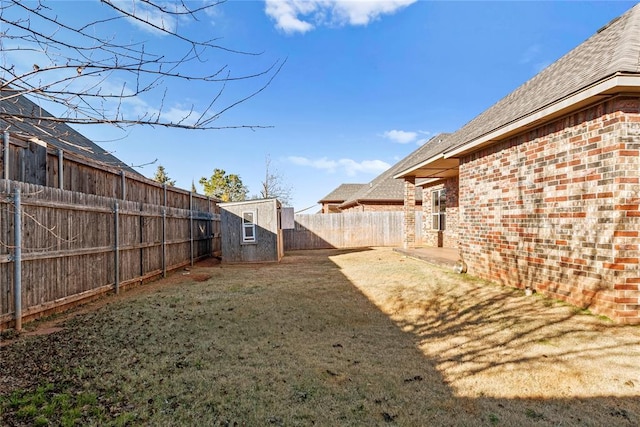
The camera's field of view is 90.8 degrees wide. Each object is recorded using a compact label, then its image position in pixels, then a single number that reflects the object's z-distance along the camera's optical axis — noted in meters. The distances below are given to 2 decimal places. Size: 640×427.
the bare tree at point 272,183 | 31.03
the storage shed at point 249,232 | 12.21
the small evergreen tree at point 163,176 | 39.65
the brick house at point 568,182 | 4.05
